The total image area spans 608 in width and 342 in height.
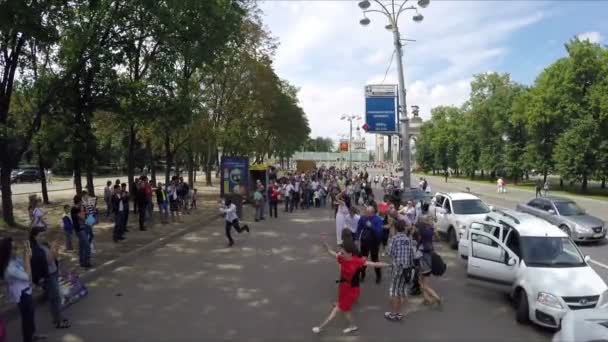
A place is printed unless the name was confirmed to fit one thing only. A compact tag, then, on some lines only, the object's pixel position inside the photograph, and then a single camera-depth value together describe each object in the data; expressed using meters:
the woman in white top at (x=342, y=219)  11.02
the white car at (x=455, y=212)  13.98
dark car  49.38
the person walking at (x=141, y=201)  16.31
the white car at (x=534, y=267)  6.97
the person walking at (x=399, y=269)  7.64
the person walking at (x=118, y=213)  14.14
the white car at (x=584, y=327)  4.38
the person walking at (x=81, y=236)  10.78
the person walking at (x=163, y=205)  18.42
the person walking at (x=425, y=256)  8.56
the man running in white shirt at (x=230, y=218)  14.43
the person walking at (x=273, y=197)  21.88
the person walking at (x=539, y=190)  32.97
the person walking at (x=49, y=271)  6.94
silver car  14.34
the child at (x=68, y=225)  11.32
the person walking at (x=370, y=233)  9.66
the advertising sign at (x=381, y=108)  22.16
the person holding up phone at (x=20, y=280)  6.03
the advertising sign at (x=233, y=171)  24.88
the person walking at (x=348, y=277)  6.79
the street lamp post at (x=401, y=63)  17.95
